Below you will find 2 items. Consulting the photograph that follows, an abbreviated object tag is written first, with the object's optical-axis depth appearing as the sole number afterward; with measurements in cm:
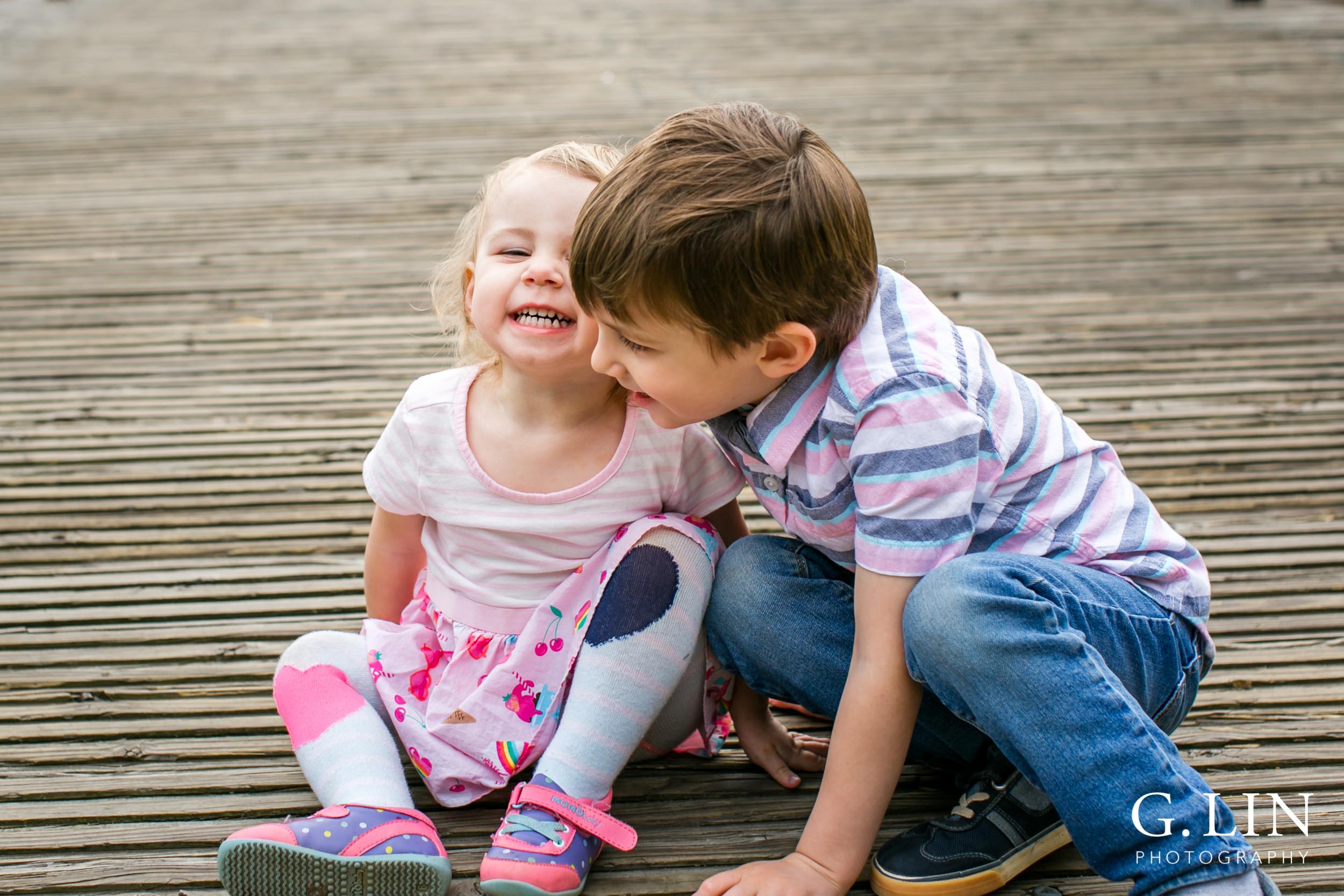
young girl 146
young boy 123
